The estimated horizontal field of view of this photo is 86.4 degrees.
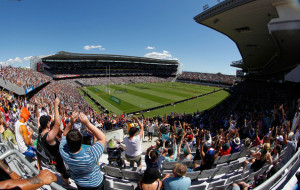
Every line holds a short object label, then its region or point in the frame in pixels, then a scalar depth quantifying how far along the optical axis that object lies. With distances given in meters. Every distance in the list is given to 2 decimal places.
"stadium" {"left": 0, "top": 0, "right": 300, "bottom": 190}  2.39
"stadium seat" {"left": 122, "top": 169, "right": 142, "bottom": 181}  3.22
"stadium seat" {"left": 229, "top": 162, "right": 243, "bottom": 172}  4.10
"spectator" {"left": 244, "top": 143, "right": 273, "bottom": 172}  3.48
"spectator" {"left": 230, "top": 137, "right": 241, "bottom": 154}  5.37
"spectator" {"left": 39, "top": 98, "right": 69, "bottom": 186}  2.77
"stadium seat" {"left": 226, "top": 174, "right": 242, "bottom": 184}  3.62
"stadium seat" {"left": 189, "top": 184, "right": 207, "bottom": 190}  3.24
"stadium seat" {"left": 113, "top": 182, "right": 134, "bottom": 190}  3.14
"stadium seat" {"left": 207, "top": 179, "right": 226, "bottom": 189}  3.46
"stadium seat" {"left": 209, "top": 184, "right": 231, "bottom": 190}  3.22
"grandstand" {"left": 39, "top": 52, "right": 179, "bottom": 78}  57.28
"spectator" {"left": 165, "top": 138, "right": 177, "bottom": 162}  4.13
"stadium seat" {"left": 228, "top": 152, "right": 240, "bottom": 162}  4.89
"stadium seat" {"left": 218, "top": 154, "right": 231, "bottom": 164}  4.57
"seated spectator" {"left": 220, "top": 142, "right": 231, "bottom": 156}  4.74
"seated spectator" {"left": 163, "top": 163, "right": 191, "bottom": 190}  2.45
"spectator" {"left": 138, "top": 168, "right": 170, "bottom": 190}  2.37
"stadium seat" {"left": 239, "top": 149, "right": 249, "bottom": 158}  5.23
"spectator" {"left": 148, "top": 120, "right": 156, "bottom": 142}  9.36
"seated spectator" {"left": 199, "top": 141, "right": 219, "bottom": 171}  3.62
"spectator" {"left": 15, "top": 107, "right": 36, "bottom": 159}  3.98
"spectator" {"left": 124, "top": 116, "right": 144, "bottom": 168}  3.69
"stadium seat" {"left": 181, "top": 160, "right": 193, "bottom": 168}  4.10
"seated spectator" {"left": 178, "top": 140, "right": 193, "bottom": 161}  4.53
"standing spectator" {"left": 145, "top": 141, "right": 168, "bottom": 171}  3.09
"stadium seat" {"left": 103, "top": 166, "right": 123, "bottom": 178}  3.34
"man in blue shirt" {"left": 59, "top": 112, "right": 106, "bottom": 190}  2.10
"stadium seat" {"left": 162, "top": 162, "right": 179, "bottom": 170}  3.89
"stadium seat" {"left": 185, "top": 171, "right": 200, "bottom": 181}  3.38
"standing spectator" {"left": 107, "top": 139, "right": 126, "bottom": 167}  3.64
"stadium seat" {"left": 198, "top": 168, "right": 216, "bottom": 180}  3.50
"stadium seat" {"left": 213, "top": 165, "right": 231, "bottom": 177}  3.84
